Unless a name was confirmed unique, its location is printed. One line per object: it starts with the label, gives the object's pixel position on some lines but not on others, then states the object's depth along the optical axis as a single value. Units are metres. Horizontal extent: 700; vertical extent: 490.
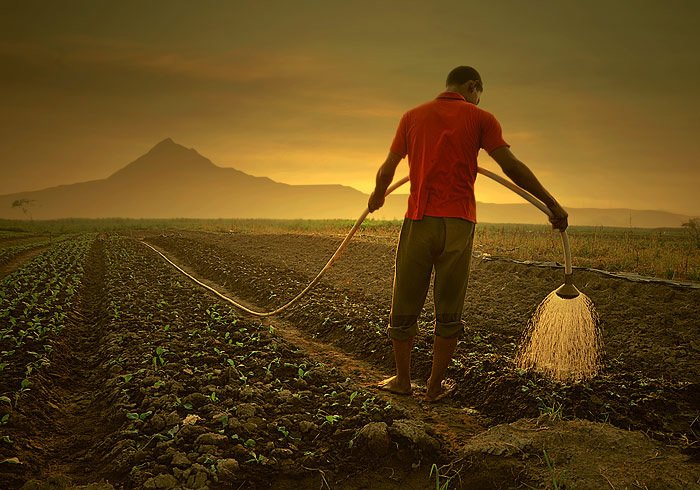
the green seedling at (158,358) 4.59
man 3.51
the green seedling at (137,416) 3.41
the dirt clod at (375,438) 3.10
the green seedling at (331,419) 3.40
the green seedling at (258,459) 2.91
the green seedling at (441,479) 2.77
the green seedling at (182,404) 3.58
